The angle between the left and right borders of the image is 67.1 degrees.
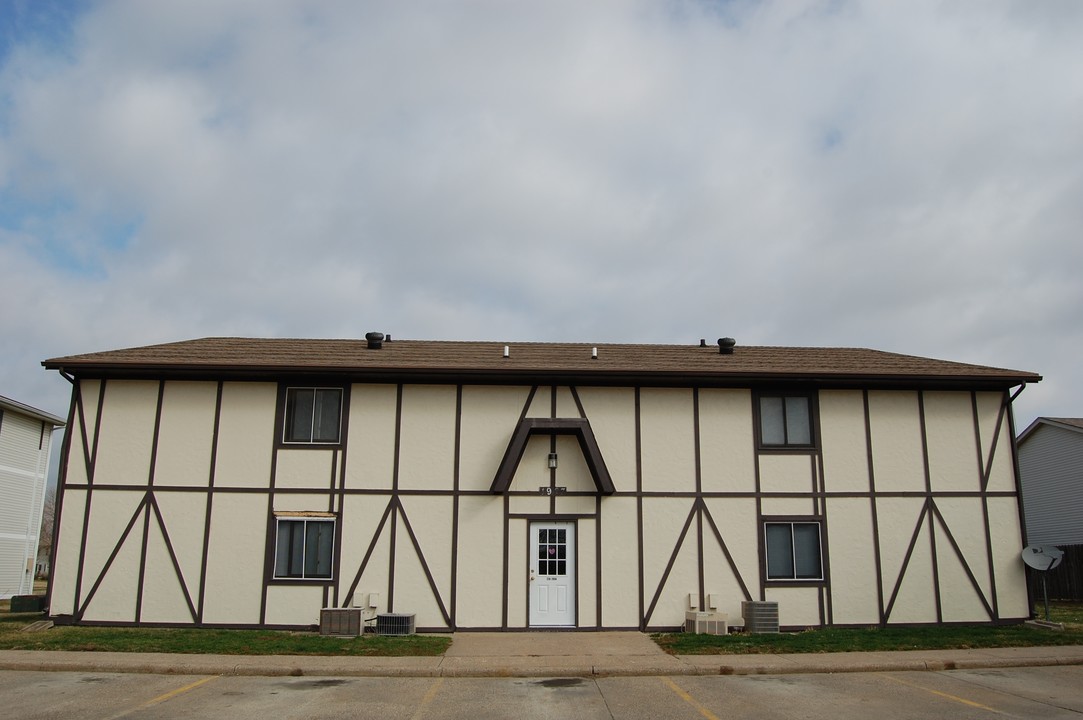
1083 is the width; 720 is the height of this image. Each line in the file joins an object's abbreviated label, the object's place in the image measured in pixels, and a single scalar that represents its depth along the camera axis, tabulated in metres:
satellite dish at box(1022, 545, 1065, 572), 16.27
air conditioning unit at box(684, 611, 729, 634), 15.51
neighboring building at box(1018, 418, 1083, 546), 28.67
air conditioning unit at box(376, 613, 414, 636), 15.33
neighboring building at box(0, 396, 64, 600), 28.52
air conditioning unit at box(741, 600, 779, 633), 15.94
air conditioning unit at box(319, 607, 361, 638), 15.13
